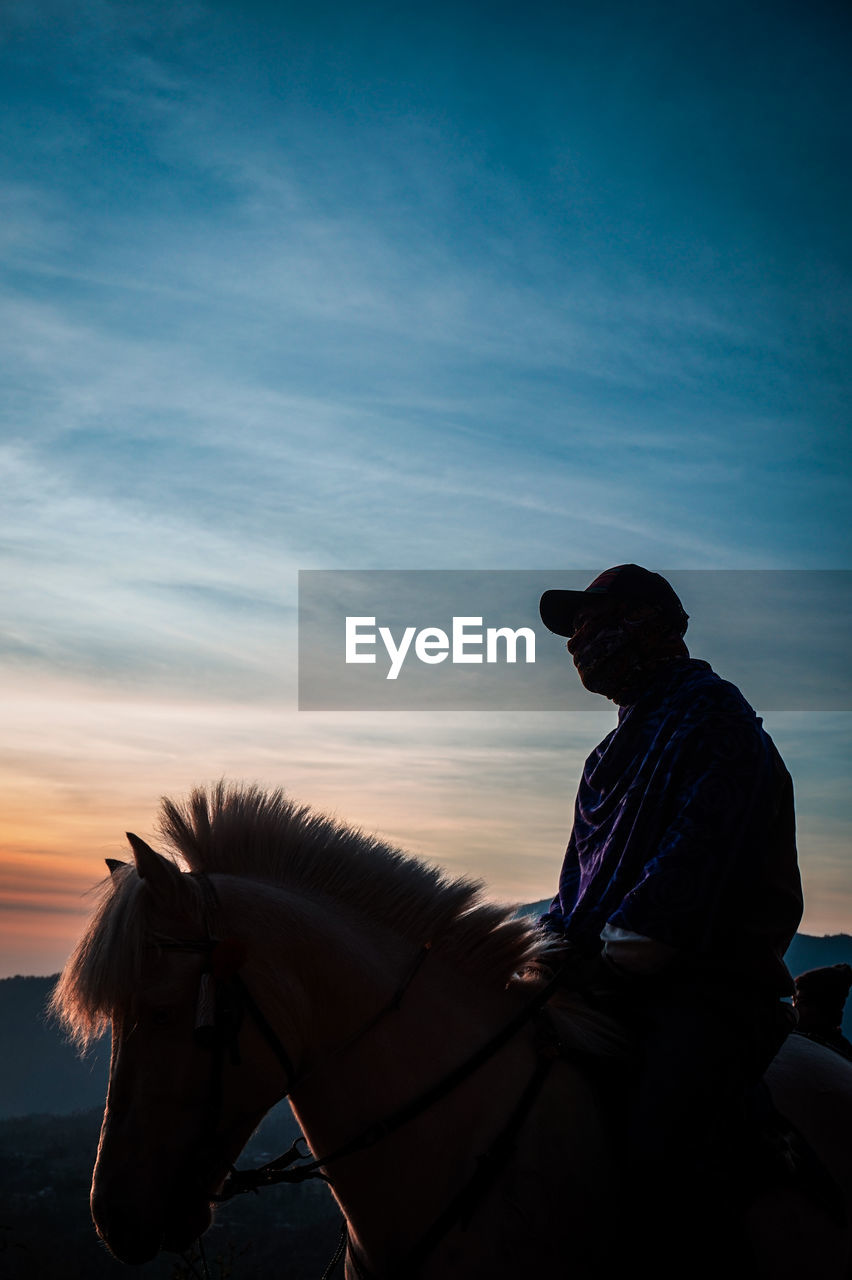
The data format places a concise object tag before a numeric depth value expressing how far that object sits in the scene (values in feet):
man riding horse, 9.78
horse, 8.97
